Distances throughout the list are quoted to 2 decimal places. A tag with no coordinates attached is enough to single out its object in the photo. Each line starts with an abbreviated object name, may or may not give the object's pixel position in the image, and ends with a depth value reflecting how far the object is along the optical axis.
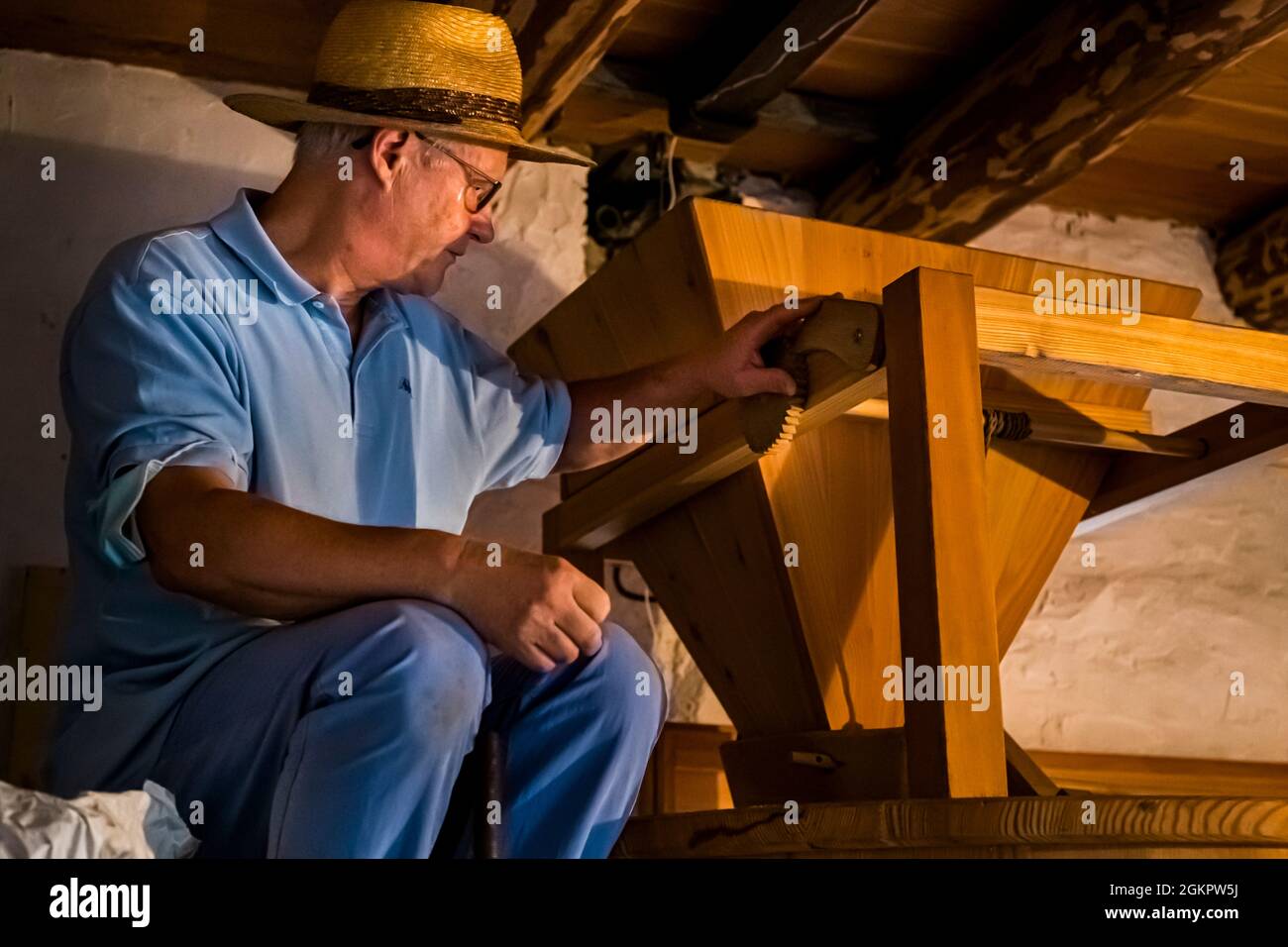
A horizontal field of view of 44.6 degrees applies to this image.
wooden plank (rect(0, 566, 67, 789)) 2.34
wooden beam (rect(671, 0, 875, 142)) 2.46
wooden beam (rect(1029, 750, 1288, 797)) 3.01
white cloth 1.21
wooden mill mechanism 1.63
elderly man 1.36
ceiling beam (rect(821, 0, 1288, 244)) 2.41
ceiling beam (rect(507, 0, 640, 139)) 2.36
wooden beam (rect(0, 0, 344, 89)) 2.58
